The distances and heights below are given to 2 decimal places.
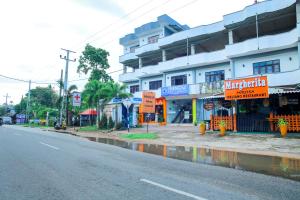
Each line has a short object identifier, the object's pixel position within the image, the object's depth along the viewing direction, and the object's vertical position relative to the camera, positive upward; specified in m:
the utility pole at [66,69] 34.94 +7.35
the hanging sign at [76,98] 31.12 +2.52
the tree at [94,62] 42.91 +10.16
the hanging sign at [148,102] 22.17 +1.53
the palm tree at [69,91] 38.61 +4.34
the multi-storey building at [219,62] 19.53 +6.52
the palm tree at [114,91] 27.55 +3.10
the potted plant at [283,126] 15.37 -0.47
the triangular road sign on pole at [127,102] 26.27 +1.73
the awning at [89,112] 40.59 +1.07
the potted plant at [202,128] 18.94 -0.73
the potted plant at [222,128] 18.02 -0.69
